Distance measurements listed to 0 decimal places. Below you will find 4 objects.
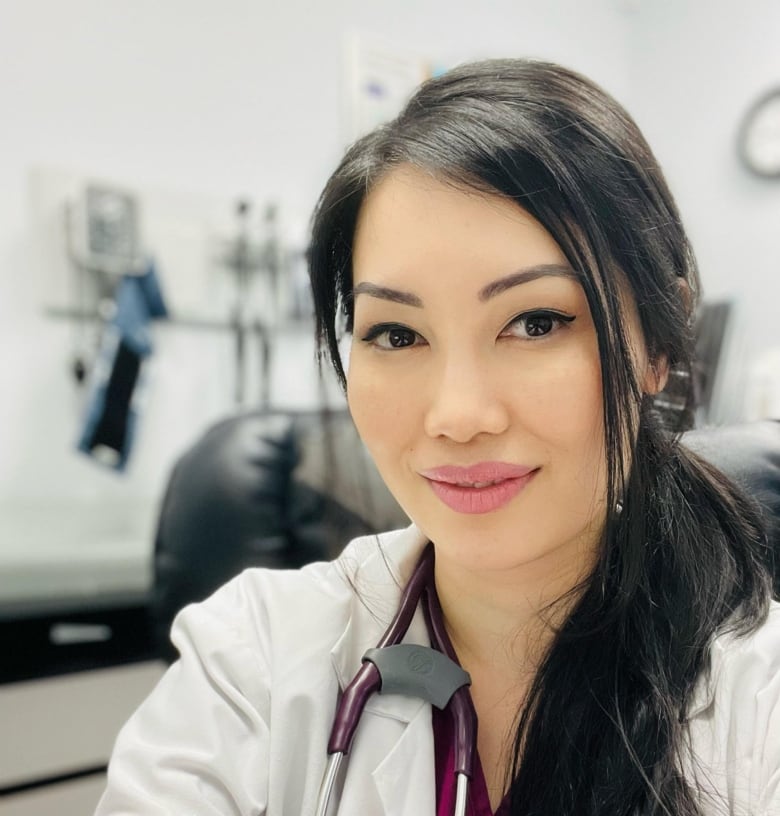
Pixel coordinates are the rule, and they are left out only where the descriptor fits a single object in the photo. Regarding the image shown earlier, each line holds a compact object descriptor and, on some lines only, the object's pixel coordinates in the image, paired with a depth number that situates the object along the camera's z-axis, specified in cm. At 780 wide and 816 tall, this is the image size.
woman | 60
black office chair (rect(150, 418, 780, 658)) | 108
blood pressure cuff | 173
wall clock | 226
